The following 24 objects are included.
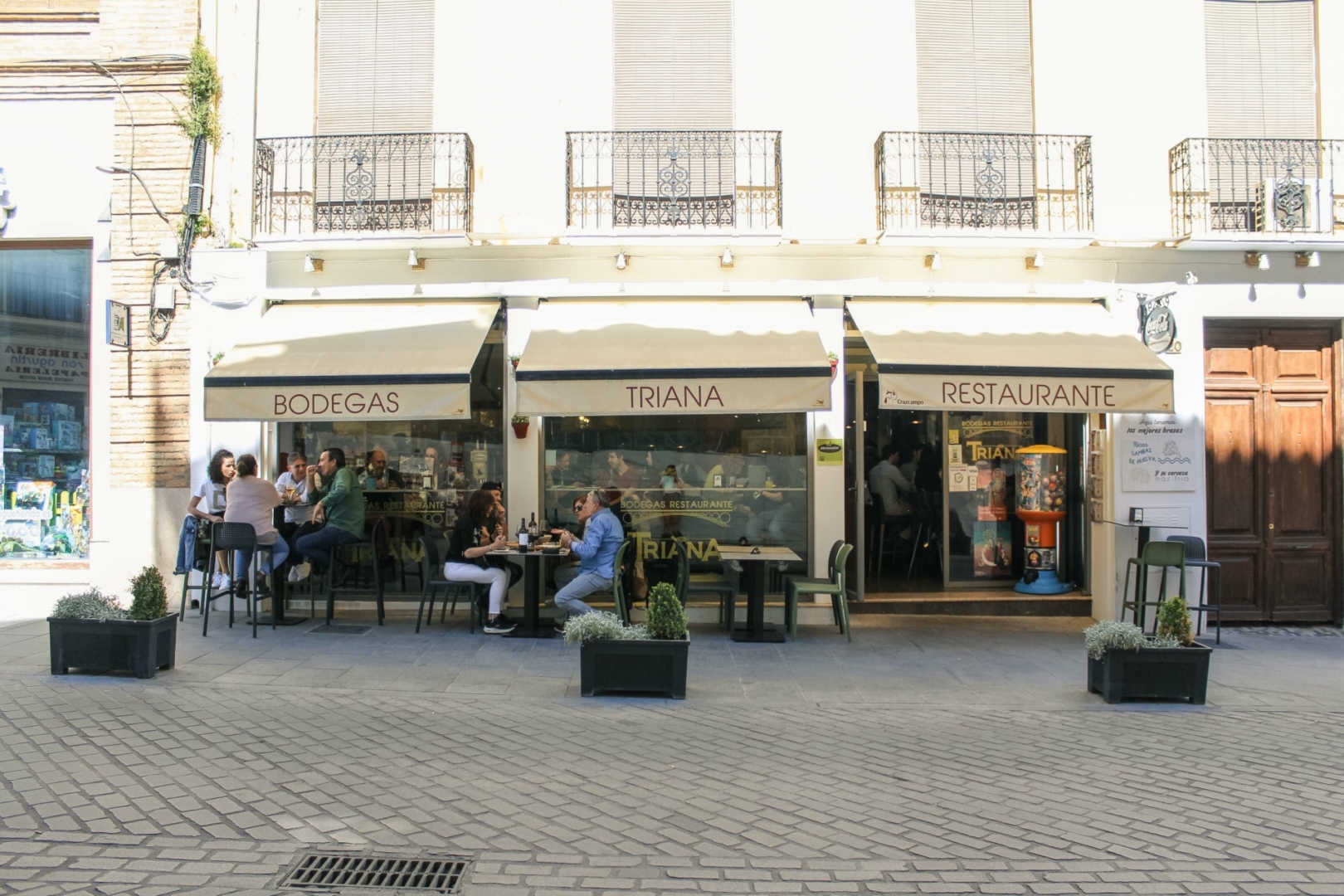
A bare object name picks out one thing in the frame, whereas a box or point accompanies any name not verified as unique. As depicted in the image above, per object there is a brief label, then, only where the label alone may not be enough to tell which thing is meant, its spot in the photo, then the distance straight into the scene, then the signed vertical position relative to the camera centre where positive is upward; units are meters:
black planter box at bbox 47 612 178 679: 7.01 -1.24
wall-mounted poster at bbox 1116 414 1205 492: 9.88 +0.14
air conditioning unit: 9.84 +2.69
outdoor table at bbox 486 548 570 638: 9.10 -1.20
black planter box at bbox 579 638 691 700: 6.84 -1.37
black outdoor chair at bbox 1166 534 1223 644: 9.19 -0.94
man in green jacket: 9.38 -0.44
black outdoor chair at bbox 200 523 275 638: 8.70 -0.59
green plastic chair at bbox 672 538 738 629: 8.70 -1.15
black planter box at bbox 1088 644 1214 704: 6.88 -1.45
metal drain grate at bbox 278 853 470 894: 3.92 -1.65
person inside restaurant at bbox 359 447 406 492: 10.45 -0.01
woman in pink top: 9.07 -0.26
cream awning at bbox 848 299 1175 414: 8.55 +0.90
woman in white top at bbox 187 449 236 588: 9.52 -0.17
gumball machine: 10.88 -0.44
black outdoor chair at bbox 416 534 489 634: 9.15 -1.04
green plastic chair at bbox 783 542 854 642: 9.06 -1.09
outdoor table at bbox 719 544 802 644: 9.05 -1.14
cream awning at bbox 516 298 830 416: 8.50 +0.88
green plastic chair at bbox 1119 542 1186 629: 8.91 -0.88
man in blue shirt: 8.68 -0.75
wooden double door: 10.17 +0.02
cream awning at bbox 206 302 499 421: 8.63 +0.87
